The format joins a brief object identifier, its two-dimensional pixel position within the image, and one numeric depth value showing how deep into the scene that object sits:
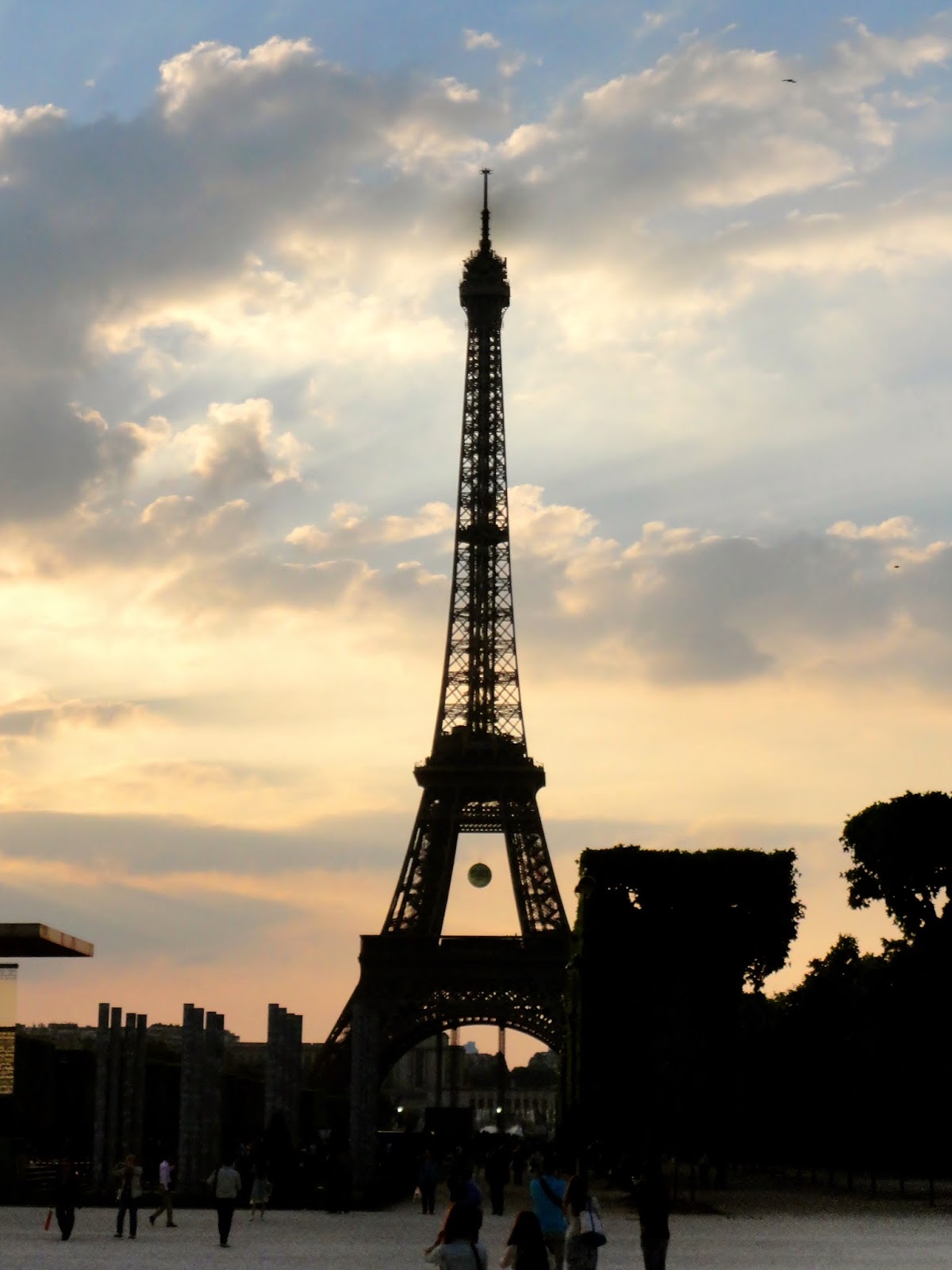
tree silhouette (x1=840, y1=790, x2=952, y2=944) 56.91
